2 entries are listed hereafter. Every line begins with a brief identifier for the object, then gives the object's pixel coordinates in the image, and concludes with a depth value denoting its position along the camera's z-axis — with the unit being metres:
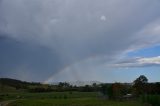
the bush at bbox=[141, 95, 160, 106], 29.70
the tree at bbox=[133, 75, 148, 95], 52.45
